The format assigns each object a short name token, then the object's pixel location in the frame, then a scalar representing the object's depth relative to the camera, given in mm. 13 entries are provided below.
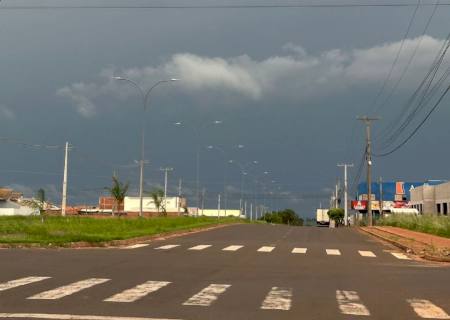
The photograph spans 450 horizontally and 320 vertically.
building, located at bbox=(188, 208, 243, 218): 185038
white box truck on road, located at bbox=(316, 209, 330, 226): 149062
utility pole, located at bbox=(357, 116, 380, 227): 70488
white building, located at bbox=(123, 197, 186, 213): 155500
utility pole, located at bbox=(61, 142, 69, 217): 71625
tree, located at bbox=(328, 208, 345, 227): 117125
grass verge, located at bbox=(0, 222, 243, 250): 25284
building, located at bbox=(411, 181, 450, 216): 79900
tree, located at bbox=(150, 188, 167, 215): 79812
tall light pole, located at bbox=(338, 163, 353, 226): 107062
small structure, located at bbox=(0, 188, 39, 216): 98500
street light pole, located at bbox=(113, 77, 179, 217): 48109
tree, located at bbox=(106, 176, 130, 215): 65875
